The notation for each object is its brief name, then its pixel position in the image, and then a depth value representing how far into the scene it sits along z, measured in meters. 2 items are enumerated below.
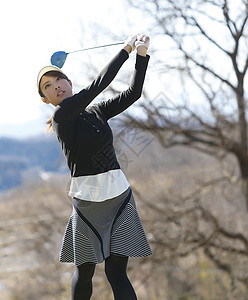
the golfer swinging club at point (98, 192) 9.90
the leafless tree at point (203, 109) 24.69
